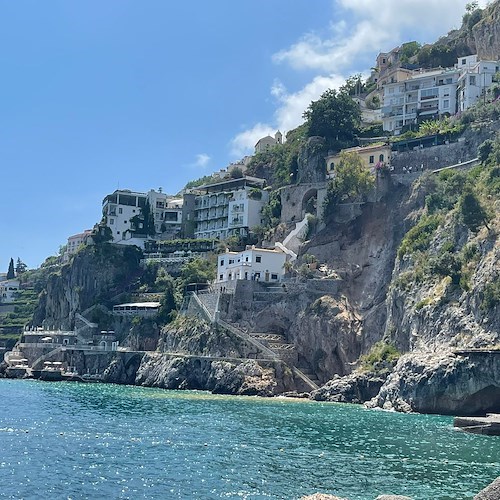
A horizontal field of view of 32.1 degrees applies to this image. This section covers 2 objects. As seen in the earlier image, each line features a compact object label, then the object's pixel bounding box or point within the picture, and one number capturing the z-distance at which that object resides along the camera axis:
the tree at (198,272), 106.50
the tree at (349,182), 96.94
